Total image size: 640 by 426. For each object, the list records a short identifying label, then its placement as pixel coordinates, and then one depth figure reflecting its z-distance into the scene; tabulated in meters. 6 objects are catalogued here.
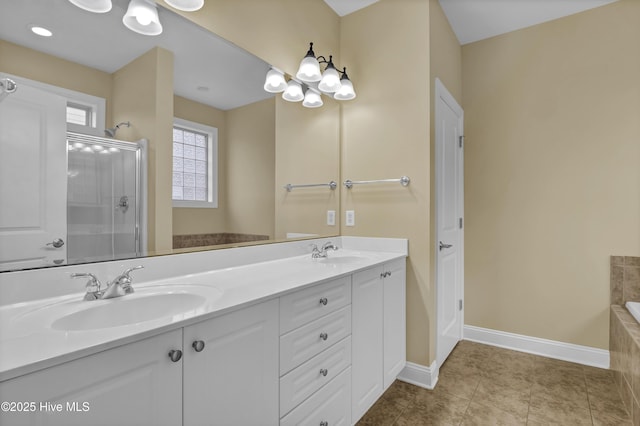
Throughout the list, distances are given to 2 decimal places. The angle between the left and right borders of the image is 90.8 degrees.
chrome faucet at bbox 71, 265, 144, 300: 0.98
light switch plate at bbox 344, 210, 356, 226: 2.36
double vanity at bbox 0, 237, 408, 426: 0.64
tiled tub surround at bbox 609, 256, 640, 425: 1.69
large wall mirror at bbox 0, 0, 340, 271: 0.93
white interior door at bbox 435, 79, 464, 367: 2.22
